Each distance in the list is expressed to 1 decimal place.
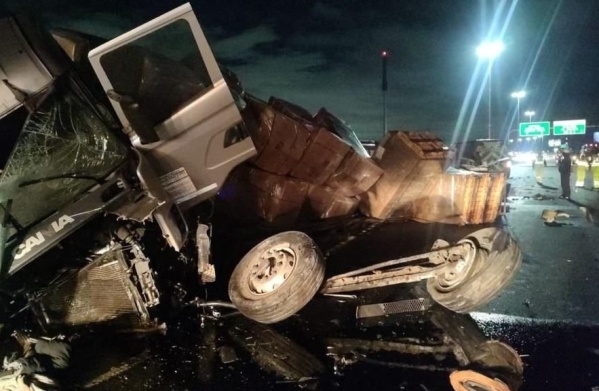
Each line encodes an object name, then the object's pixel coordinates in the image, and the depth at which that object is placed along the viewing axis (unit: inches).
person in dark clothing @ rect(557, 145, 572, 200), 432.9
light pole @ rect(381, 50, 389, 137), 868.0
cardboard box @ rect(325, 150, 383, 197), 265.0
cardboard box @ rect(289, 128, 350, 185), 247.4
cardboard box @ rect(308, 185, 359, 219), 278.4
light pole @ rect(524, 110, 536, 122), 2819.9
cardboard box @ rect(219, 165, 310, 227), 254.4
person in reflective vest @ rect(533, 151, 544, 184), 623.2
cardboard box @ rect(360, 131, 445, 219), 277.6
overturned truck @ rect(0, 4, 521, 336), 134.8
